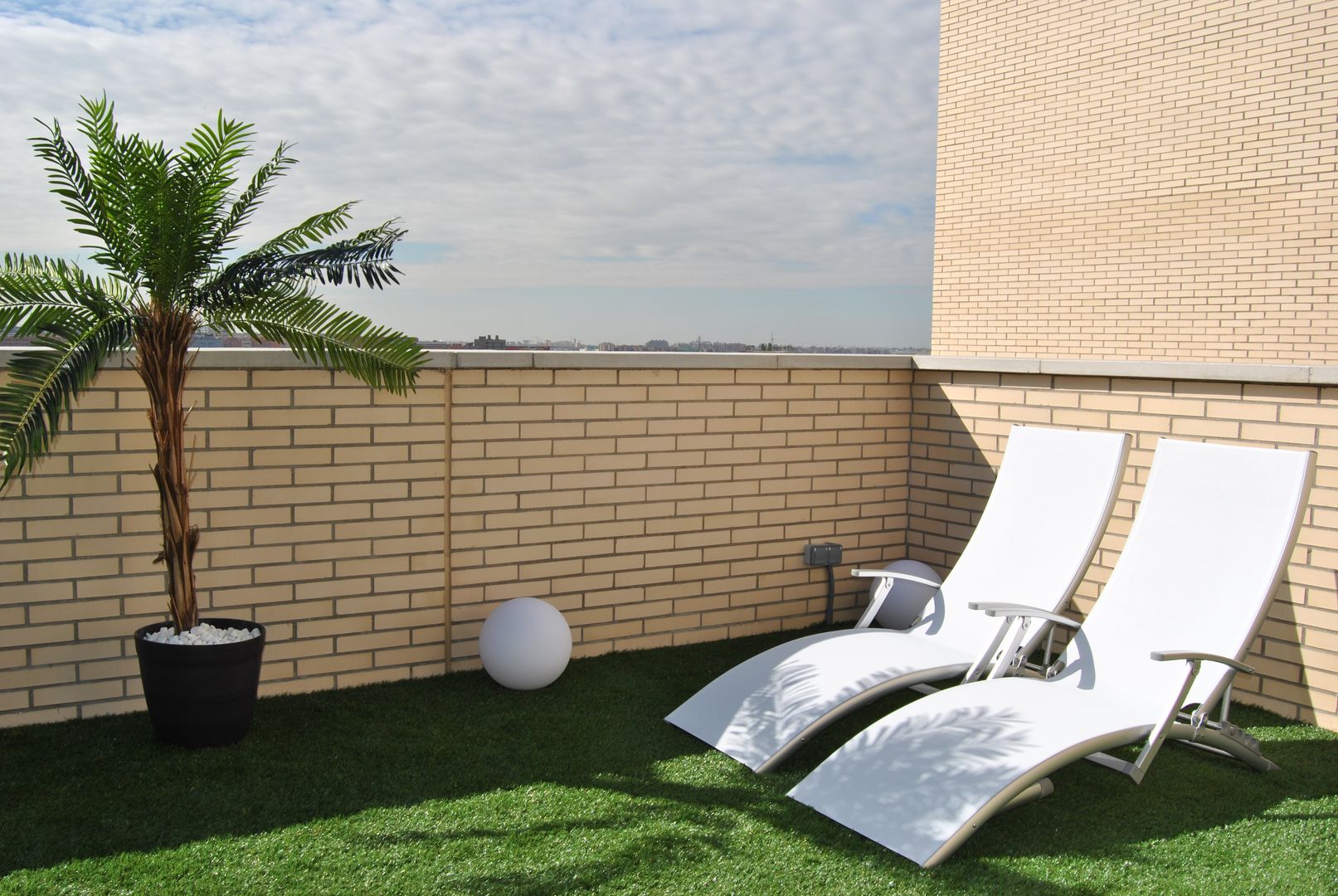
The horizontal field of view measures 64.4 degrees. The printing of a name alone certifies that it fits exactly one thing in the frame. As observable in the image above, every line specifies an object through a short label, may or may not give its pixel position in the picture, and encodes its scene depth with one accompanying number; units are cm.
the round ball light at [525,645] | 524
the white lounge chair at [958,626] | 447
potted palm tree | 423
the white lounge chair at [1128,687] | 362
